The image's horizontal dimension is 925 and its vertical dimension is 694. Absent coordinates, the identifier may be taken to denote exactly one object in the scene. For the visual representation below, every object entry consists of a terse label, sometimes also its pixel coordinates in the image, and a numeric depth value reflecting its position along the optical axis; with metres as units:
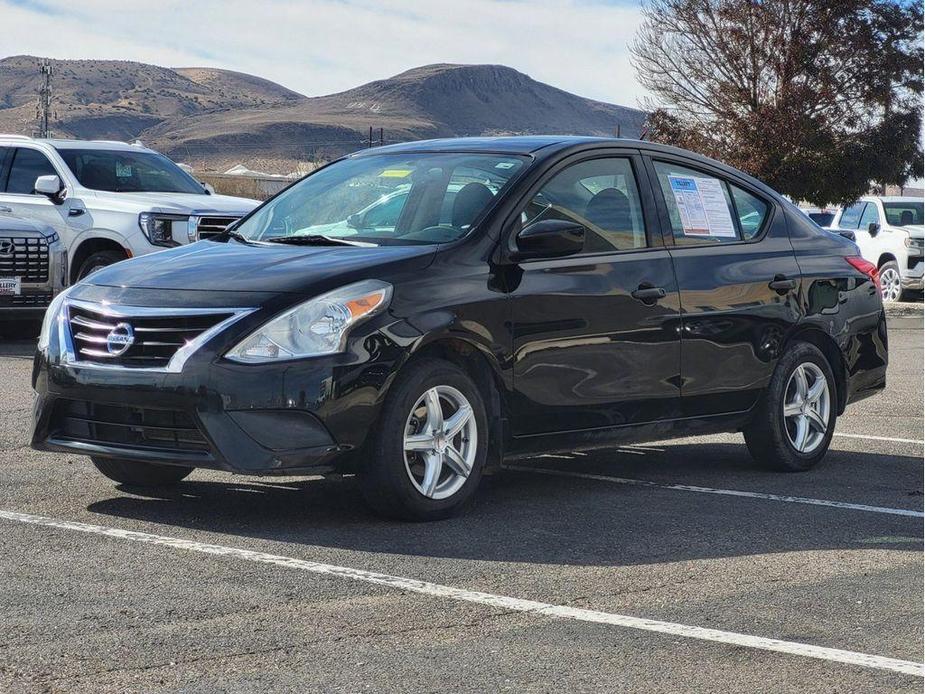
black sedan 6.15
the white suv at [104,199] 14.90
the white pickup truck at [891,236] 25.69
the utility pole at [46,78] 101.00
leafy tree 34.94
